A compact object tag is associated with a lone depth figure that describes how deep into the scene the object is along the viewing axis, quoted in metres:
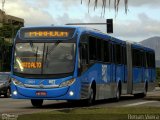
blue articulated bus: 20.81
